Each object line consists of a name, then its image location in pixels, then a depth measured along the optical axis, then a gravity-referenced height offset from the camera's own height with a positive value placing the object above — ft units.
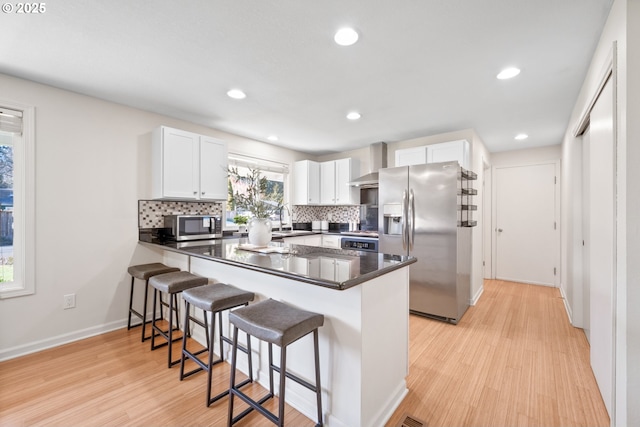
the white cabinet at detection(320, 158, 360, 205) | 15.45 +1.78
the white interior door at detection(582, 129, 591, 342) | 8.64 -0.75
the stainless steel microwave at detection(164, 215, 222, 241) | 10.15 -0.53
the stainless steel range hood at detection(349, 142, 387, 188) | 14.30 +2.76
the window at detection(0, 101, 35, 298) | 7.76 +0.29
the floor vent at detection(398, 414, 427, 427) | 5.26 -4.07
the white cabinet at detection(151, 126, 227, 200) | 9.98 +1.82
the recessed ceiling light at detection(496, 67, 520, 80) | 7.12 +3.72
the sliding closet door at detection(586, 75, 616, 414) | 5.19 -0.56
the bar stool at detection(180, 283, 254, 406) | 5.80 -1.95
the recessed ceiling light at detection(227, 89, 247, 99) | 8.61 +3.81
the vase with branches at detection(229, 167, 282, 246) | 7.85 +0.21
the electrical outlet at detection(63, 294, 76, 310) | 8.57 -2.80
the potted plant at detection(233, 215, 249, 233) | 10.32 -0.25
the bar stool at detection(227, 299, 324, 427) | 4.36 -1.93
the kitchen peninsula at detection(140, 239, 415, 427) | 4.80 -2.13
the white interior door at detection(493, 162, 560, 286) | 14.99 -0.65
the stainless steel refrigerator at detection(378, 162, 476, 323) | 10.11 -0.67
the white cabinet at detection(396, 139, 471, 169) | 11.50 +2.65
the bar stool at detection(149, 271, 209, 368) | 7.16 -1.92
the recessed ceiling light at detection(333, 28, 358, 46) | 5.67 +3.75
